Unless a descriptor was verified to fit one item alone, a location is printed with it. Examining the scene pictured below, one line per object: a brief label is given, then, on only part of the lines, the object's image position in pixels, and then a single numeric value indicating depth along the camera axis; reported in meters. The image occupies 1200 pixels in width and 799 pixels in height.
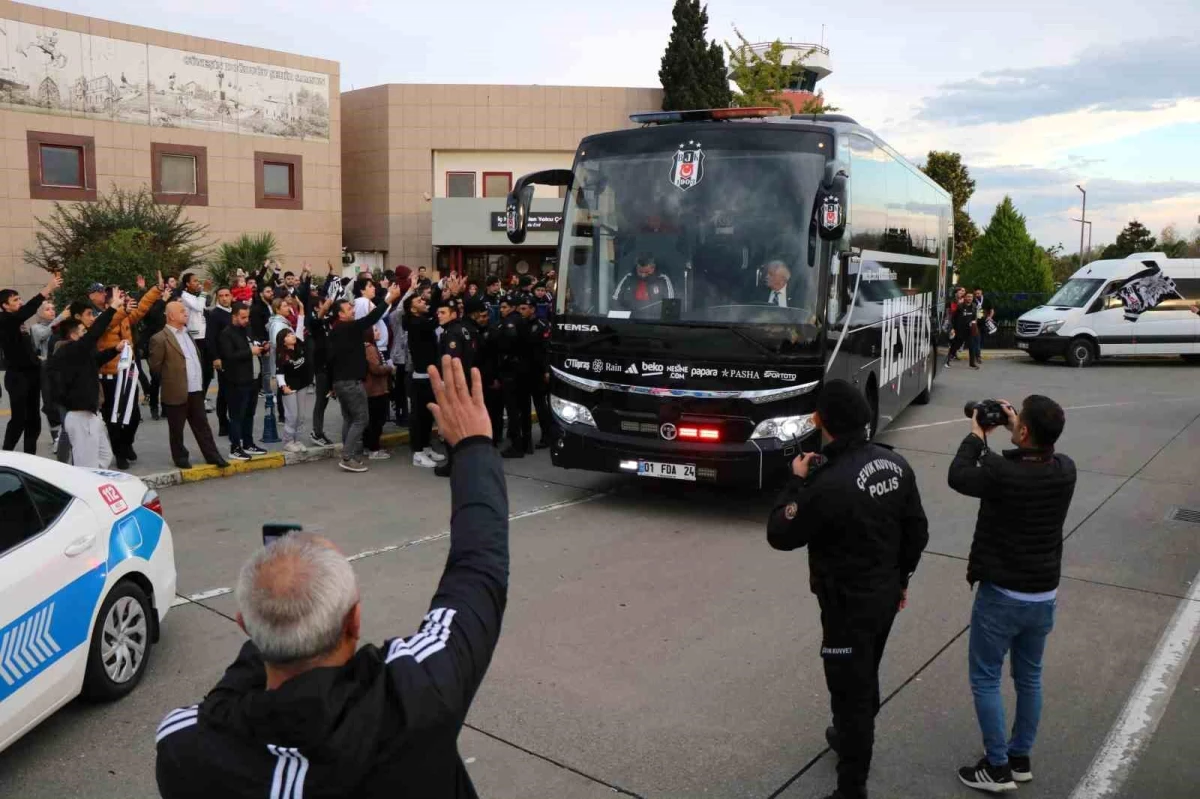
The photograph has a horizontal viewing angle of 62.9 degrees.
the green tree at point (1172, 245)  50.63
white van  23.69
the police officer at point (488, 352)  11.24
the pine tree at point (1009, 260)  30.92
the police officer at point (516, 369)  11.45
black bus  8.58
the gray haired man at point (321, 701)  1.78
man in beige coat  10.08
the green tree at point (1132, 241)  60.29
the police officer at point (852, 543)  4.01
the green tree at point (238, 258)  30.80
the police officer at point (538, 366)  11.63
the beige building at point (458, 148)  39.12
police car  4.37
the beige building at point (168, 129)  29.27
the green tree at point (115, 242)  22.20
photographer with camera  4.23
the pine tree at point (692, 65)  38.03
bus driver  8.98
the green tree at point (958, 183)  45.56
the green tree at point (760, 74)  29.33
